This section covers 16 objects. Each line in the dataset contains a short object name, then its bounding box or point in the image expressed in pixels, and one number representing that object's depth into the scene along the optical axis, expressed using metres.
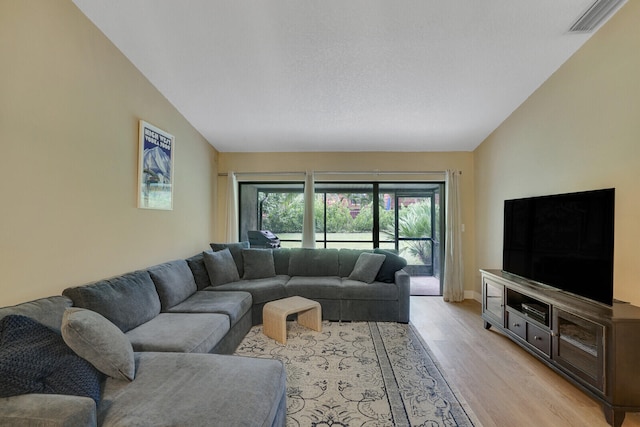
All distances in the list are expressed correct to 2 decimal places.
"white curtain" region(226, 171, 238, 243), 4.65
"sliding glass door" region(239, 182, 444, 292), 4.74
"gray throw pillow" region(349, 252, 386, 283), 3.69
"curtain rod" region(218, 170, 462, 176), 4.56
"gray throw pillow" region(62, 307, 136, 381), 1.37
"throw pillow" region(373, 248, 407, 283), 3.68
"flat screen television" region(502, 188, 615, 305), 1.99
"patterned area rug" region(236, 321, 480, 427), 1.81
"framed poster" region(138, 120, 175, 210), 2.86
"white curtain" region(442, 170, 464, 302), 4.39
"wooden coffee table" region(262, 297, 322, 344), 2.86
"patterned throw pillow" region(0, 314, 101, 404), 1.16
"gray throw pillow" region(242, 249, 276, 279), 3.85
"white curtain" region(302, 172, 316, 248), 4.60
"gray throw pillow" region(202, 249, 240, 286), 3.50
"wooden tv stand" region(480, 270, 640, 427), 1.77
